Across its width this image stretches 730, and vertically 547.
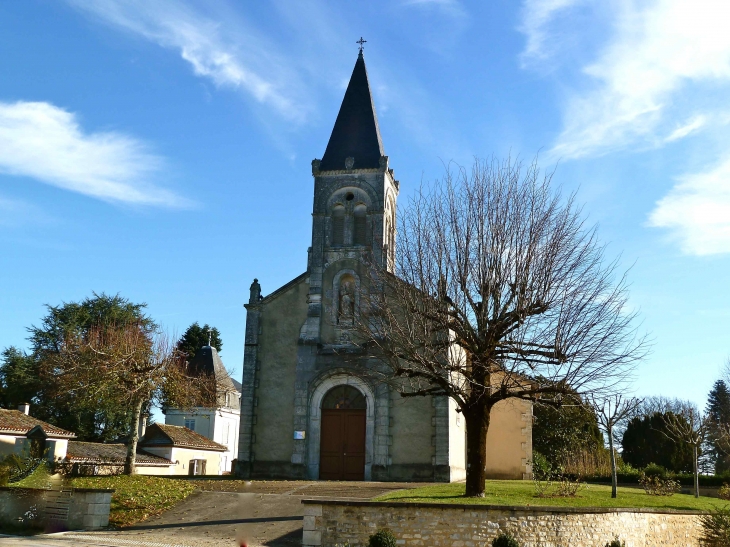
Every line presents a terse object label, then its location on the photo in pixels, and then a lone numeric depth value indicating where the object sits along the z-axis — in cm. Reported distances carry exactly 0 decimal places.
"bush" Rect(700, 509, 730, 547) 1538
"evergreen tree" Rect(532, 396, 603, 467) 3862
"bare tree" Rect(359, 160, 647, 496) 1636
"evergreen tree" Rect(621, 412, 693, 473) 3866
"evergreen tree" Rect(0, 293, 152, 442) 4200
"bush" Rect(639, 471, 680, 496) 2048
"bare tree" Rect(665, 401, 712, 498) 2344
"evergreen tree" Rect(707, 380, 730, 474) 4632
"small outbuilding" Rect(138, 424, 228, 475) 3666
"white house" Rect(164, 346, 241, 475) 5009
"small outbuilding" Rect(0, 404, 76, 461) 2494
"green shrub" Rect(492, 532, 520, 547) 1318
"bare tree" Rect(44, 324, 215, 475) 2256
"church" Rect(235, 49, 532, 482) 2362
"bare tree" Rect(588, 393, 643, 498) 1792
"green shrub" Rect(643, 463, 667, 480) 2687
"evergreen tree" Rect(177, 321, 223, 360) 5441
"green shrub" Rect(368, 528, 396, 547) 1330
